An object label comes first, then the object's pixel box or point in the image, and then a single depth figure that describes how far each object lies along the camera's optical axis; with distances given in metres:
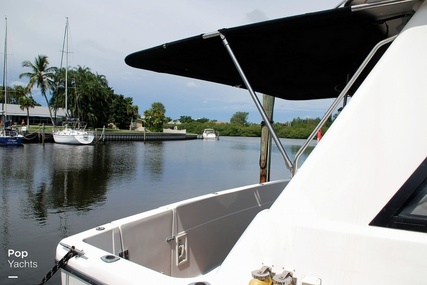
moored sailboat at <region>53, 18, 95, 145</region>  39.56
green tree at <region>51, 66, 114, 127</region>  53.67
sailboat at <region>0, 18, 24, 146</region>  31.73
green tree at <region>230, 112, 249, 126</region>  125.59
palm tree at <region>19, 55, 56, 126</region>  47.97
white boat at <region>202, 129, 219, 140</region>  83.25
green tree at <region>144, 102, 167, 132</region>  74.49
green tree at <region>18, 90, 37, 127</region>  52.47
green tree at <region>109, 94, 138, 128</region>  73.44
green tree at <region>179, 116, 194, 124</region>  124.51
